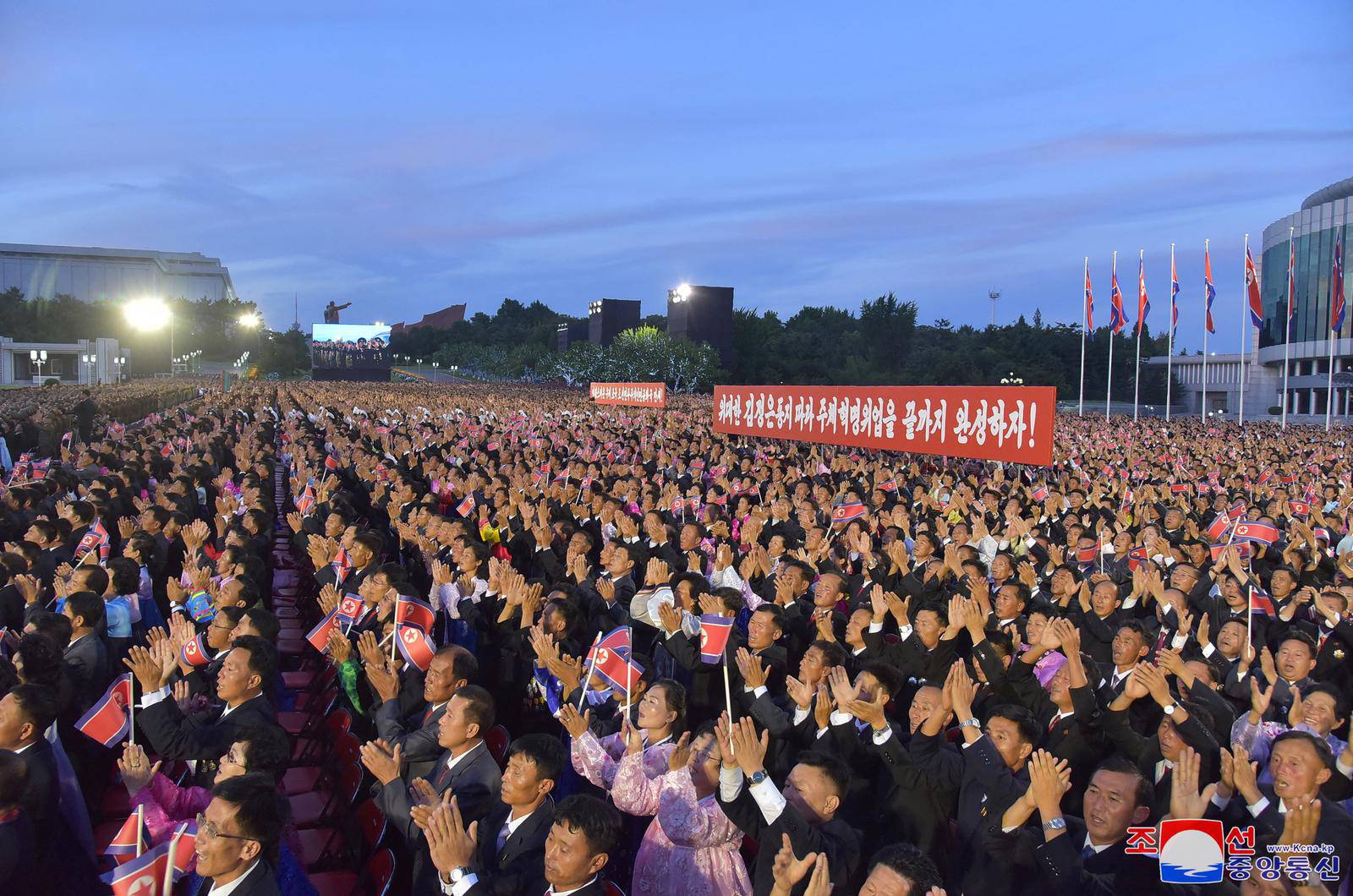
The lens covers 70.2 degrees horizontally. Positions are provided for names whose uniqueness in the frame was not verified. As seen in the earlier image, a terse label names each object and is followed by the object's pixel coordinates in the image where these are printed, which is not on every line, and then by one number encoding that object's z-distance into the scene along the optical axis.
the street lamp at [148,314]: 59.27
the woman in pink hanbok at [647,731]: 3.74
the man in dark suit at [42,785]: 3.17
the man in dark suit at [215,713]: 3.81
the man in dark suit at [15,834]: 2.96
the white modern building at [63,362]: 50.91
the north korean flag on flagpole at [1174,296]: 30.36
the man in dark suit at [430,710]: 3.87
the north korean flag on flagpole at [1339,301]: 32.05
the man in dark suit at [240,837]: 2.75
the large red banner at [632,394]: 31.30
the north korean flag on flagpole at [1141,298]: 29.43
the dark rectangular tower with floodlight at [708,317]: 63.88
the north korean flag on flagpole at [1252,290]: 28.90
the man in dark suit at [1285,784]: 3.30
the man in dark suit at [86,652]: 4.48
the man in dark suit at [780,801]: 3.04
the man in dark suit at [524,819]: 3.14
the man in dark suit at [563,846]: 2.80
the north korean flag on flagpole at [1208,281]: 29.36
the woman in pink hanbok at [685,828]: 3.31
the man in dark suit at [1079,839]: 3.12
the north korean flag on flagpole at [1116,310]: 30.86
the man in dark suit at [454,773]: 3.37
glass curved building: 52.06
